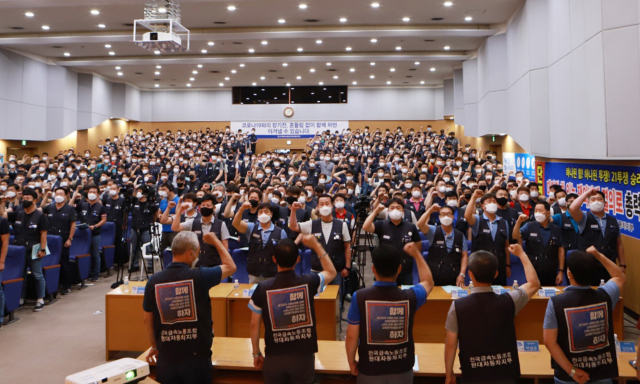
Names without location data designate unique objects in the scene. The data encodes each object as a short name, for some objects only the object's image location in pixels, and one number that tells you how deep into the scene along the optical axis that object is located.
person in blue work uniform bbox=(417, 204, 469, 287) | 5.34
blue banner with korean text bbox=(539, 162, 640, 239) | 6.80
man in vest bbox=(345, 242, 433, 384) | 2.60
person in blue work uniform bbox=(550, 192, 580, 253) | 5.98
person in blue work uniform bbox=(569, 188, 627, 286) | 5.81
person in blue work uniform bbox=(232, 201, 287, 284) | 5.43
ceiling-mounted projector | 10.14
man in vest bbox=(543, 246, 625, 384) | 2.60
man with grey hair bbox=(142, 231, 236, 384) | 2.92
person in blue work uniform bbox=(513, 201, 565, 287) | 5.77
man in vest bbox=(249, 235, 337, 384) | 2.83
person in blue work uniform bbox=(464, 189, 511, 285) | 5.55
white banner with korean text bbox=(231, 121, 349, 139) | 26.62
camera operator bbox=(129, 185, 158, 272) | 8.21
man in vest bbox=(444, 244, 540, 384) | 2.53
